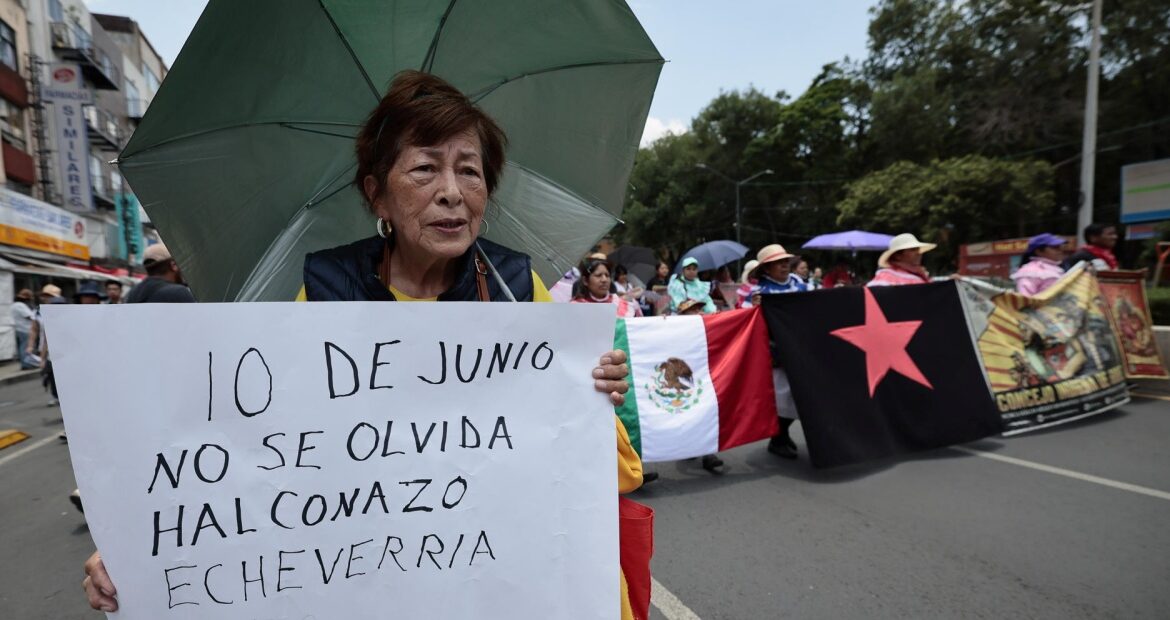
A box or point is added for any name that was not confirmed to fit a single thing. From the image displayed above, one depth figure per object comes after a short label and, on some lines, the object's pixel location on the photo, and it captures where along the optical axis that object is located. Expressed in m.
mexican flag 4.33
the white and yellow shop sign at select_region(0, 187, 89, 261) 17.59
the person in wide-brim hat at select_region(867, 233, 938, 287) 5.30
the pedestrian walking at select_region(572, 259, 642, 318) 5.36
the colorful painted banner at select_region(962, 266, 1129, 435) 5.22
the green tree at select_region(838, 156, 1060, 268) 22.42
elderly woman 1.29
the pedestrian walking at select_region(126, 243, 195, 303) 3.94
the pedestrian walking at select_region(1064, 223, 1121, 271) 6.59
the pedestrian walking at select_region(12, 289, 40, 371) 11.09
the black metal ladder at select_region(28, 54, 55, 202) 21.23
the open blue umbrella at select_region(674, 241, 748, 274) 14.67
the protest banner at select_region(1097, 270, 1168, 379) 6.38
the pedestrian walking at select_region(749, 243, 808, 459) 4.67
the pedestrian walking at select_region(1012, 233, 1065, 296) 6.15
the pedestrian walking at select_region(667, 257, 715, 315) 9.64
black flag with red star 4.43
